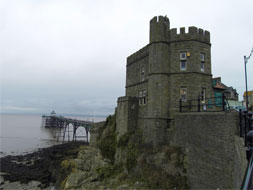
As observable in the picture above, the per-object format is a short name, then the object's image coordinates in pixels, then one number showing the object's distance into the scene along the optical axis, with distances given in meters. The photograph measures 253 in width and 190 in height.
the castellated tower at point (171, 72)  15.49
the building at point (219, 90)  18.57
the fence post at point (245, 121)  6.01
